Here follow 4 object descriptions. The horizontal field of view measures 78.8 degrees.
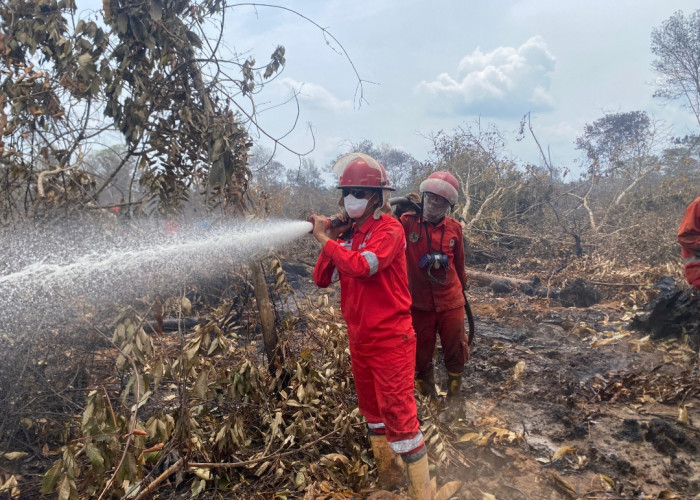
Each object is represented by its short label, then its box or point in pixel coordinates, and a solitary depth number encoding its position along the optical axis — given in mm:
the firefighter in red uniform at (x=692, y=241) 3419
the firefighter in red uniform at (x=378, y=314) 2416
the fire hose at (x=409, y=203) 3588
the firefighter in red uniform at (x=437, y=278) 3461
